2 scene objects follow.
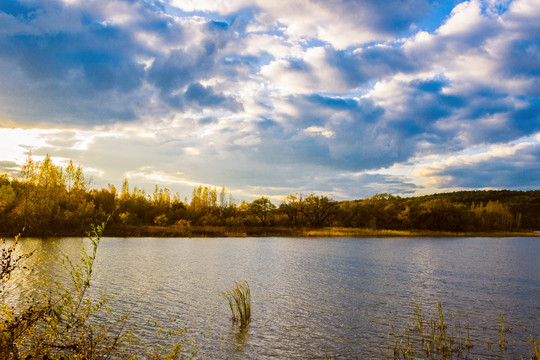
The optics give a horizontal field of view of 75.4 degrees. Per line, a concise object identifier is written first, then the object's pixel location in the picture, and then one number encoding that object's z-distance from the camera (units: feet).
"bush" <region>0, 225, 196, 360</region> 27.76
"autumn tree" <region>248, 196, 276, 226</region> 400.47
